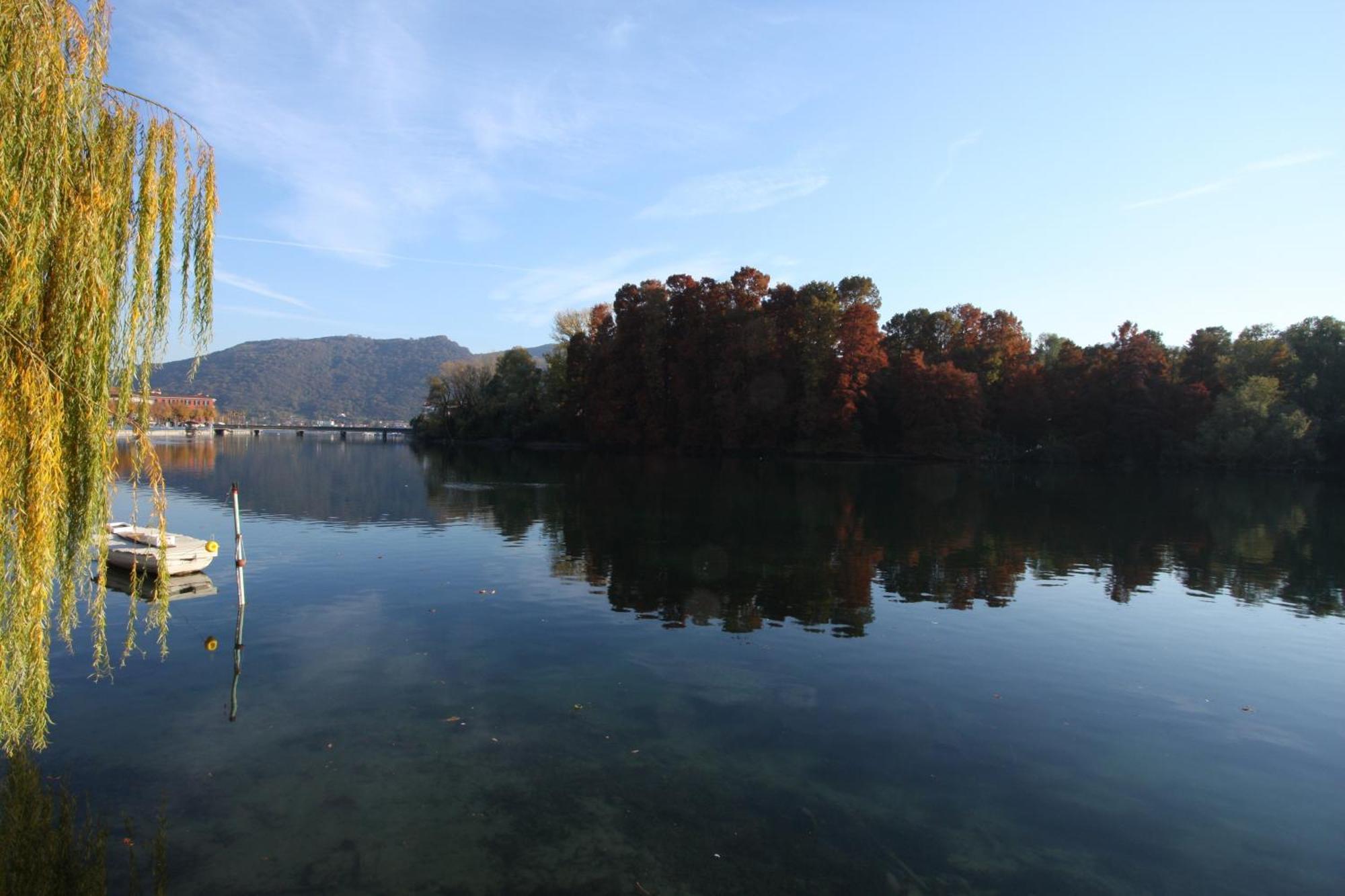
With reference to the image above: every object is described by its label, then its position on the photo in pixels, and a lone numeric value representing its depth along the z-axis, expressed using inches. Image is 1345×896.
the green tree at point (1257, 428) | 2374.5
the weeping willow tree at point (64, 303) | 192.7
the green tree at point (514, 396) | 3666.3
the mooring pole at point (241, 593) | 456.3
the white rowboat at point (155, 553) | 628.4
